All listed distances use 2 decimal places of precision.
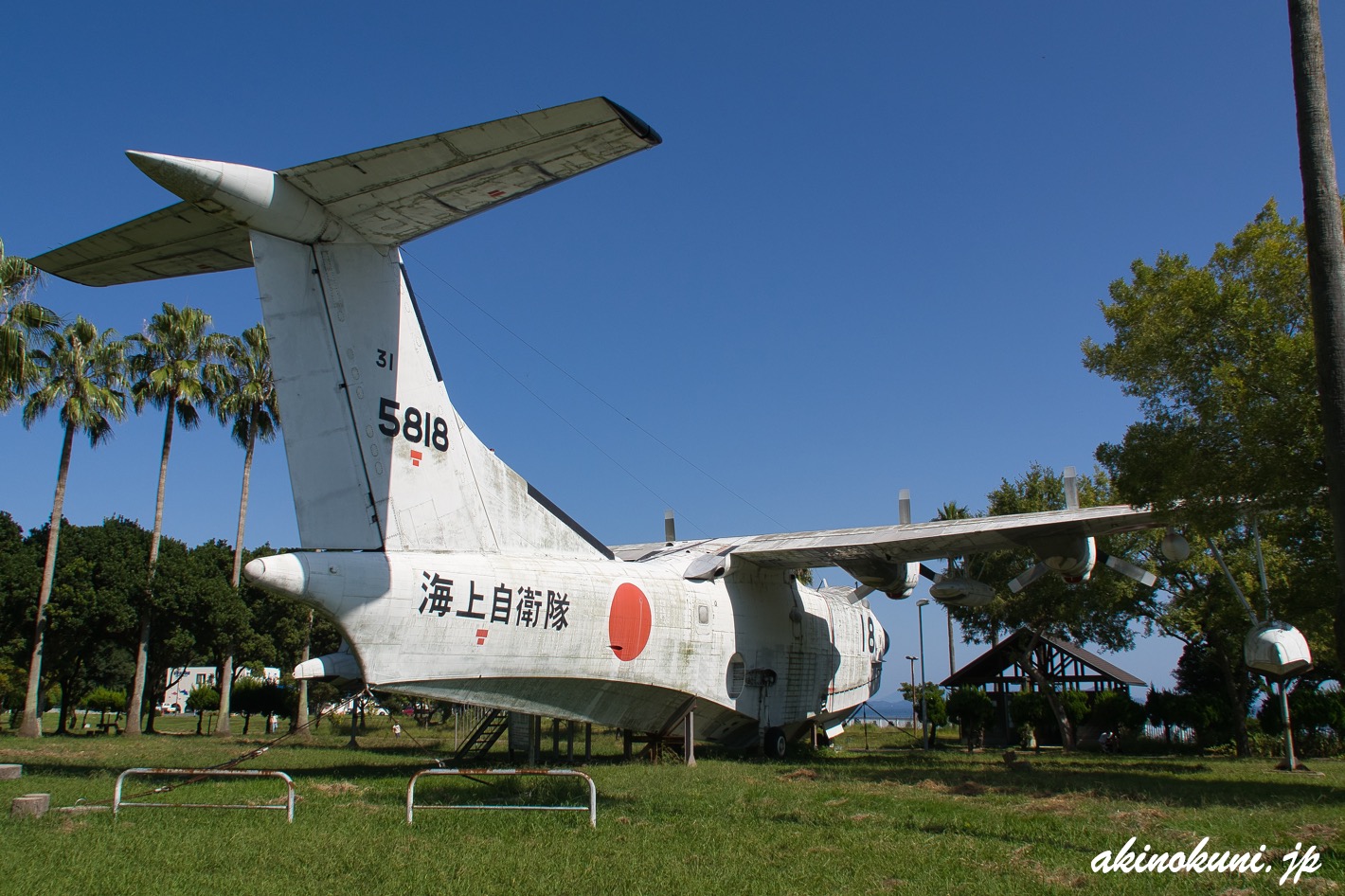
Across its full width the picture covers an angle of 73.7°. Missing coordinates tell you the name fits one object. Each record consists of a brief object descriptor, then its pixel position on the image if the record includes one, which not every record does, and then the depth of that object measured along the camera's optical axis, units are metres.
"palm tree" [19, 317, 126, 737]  27.31
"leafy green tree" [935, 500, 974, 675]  38.31
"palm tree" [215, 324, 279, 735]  33.62
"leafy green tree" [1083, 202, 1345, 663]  13.70
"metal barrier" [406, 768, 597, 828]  9.02
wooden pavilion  31.27
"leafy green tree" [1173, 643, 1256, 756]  26.67
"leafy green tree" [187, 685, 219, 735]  46.22
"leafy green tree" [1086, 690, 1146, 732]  29.78
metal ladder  18.59
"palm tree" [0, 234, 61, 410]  18.89
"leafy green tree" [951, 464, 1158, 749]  26.39
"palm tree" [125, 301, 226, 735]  30.83
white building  68.06
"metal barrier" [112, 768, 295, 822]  8.96
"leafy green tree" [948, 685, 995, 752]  30.88
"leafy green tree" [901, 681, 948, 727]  31.38
